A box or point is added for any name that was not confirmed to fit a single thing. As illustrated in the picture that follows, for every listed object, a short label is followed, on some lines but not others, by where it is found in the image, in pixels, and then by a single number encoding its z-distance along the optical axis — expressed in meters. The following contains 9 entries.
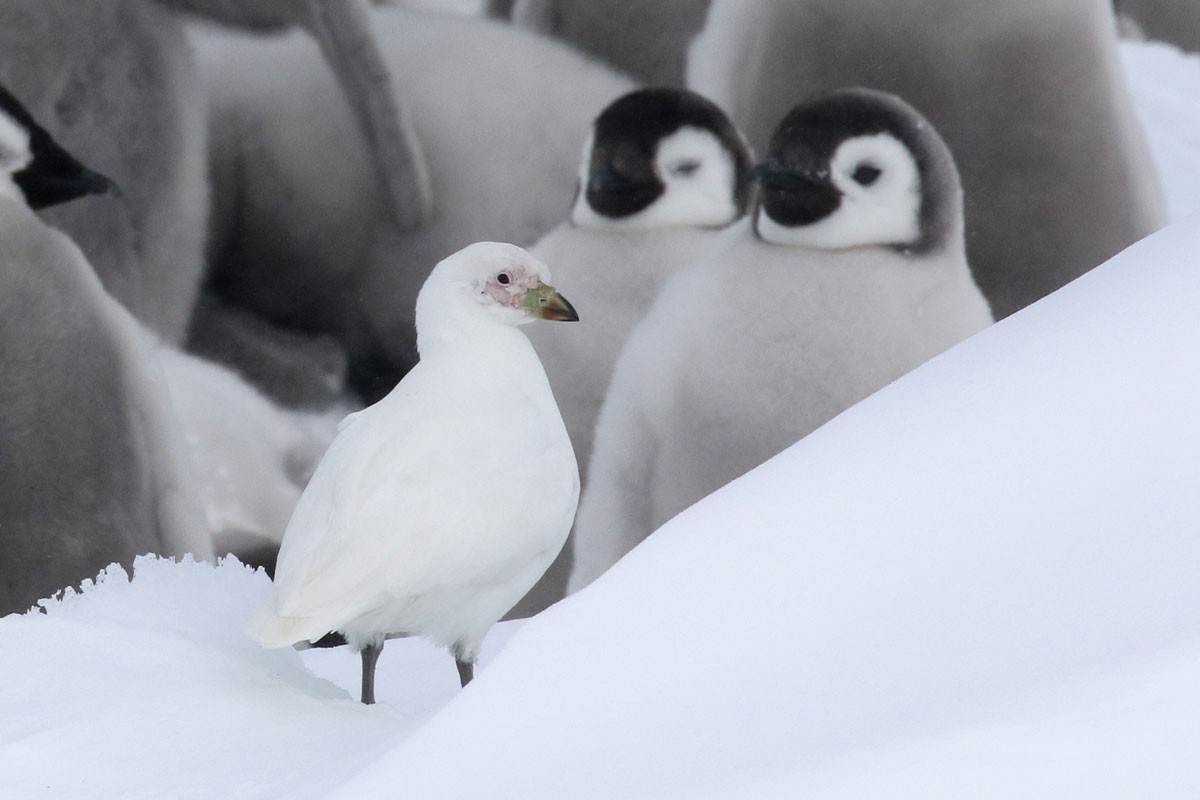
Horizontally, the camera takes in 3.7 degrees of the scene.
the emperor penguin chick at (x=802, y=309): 11.83
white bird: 11.44
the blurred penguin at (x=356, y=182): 12.08
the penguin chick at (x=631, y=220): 11.94
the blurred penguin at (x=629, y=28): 12.12
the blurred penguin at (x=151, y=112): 12.02
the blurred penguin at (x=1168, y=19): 12.09
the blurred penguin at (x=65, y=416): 11.90
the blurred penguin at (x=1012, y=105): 12.01
